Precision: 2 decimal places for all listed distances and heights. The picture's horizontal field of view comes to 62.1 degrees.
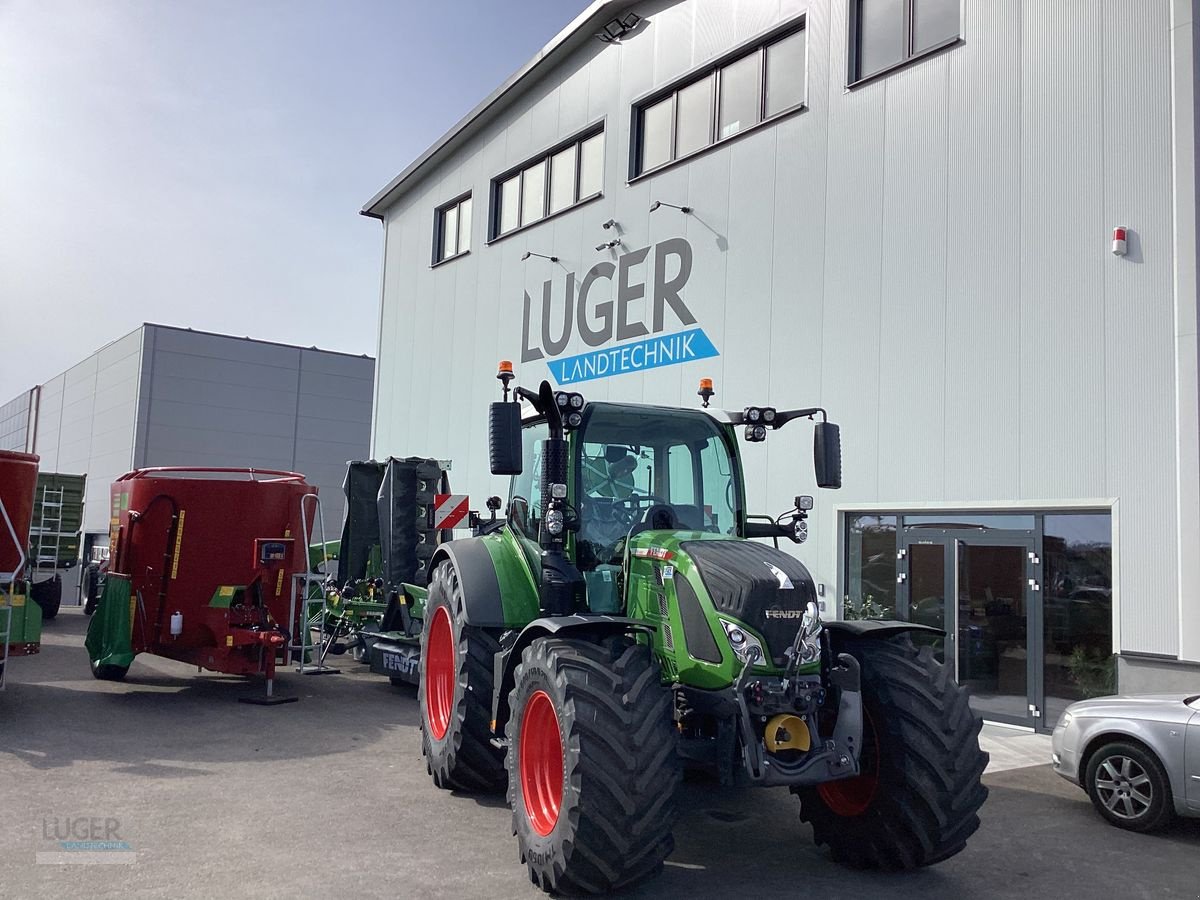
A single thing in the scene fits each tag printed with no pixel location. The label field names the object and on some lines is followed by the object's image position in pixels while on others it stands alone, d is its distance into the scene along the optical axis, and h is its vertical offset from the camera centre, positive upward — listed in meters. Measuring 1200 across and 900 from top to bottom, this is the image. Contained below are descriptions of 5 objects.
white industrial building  9.06 +2.93
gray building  30.67 +3.68
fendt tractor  4.54 -0.71
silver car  6.33 -1.33
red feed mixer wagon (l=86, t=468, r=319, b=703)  10.09 -0.58
